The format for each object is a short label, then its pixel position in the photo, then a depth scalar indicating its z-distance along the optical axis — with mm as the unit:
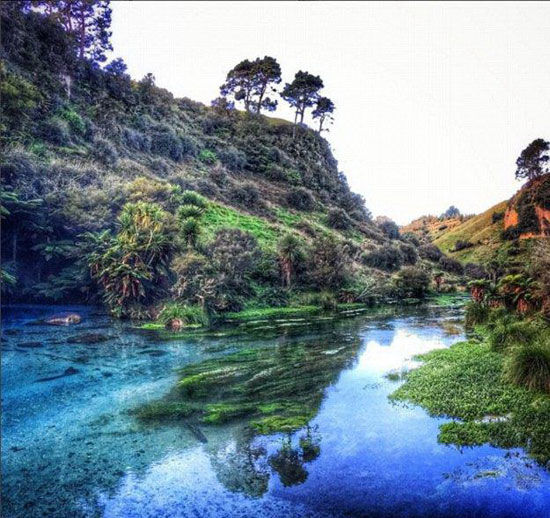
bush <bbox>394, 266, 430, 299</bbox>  45781
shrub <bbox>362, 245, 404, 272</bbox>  54116
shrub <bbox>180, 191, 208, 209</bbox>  44406
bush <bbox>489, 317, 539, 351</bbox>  14991
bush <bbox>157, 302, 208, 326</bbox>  26875
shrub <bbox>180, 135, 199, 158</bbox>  64562
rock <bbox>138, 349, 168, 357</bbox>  19422
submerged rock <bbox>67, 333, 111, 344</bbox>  21125
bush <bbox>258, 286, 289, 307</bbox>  34906
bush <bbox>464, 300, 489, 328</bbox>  24656
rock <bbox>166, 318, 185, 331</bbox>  25844
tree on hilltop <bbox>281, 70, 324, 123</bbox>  84875
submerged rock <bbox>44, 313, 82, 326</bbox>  25183
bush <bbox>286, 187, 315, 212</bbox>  64625
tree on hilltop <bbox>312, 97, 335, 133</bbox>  87844
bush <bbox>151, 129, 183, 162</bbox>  60906
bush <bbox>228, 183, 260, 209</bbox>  57359
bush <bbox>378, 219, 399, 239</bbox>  72250
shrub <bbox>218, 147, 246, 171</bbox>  68188
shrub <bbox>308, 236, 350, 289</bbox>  38531
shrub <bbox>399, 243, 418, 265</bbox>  60112
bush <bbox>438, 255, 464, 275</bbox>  59594
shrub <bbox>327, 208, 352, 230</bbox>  62969
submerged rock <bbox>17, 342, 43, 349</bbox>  19598
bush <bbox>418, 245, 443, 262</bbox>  66625
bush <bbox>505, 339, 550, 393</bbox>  11328
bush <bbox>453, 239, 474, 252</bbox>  52931
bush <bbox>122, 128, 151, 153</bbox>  57250
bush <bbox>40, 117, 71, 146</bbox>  45938
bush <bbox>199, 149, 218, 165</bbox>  65875
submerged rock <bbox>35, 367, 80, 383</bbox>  15211
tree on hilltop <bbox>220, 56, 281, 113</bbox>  82375
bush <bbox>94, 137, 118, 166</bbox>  49031
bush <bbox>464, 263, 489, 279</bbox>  44694
